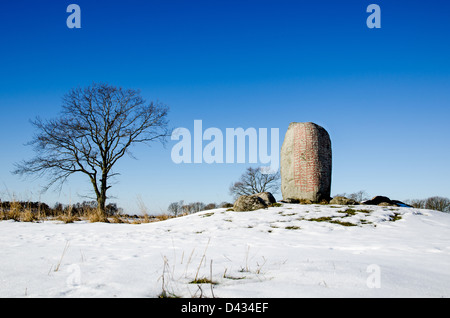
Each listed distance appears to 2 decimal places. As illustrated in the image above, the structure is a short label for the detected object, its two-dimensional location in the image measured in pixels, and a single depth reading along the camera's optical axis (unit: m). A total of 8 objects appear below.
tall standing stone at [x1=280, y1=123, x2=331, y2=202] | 10.04
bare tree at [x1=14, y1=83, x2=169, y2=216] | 14.86
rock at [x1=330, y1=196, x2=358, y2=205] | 8.80
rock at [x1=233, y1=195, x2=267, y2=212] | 8.48
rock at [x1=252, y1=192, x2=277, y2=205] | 9.28
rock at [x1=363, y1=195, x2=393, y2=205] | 10.35
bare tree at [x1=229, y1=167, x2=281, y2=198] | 32.59
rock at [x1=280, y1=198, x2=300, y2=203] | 9.57
